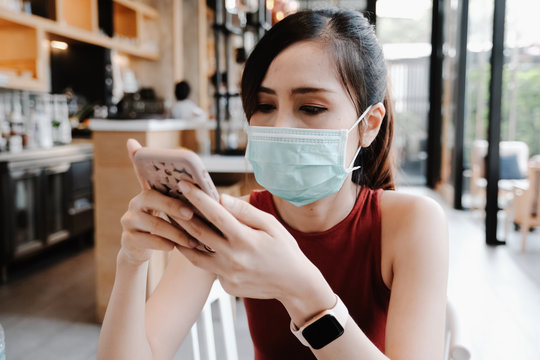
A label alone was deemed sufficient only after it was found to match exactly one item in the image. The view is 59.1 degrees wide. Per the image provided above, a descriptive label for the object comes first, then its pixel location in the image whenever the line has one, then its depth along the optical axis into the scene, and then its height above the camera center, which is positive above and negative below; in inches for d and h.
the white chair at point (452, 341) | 32.5 -15.1
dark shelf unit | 133.4 +29.2
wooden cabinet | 163.8 +37.9
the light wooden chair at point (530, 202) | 175.8 -26.0
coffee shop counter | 109.5 -11.4
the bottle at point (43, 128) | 168.7 +2.1
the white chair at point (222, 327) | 41.6 -17.5
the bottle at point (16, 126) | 153.0 +2.7
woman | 35.8 -7.4
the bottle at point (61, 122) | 182.7 +4.6
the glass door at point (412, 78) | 335.6 +40.7
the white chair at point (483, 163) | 232.7 -14.4
